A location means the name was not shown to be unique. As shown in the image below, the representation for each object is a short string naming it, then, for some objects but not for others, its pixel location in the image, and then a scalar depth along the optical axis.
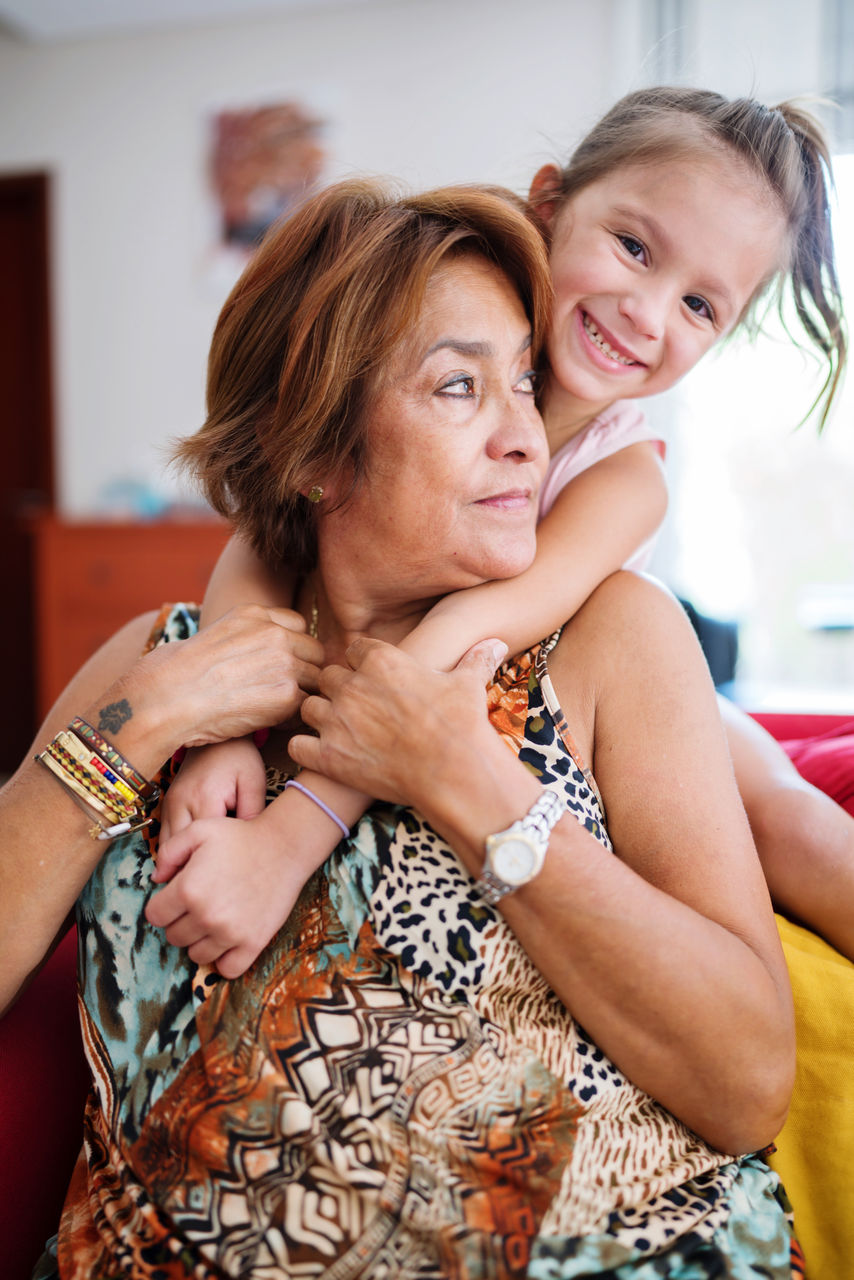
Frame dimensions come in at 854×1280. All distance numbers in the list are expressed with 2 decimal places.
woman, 0.97
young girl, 1.21
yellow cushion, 1.08
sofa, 1.12
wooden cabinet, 4.78
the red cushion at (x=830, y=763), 1.45
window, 4.79
